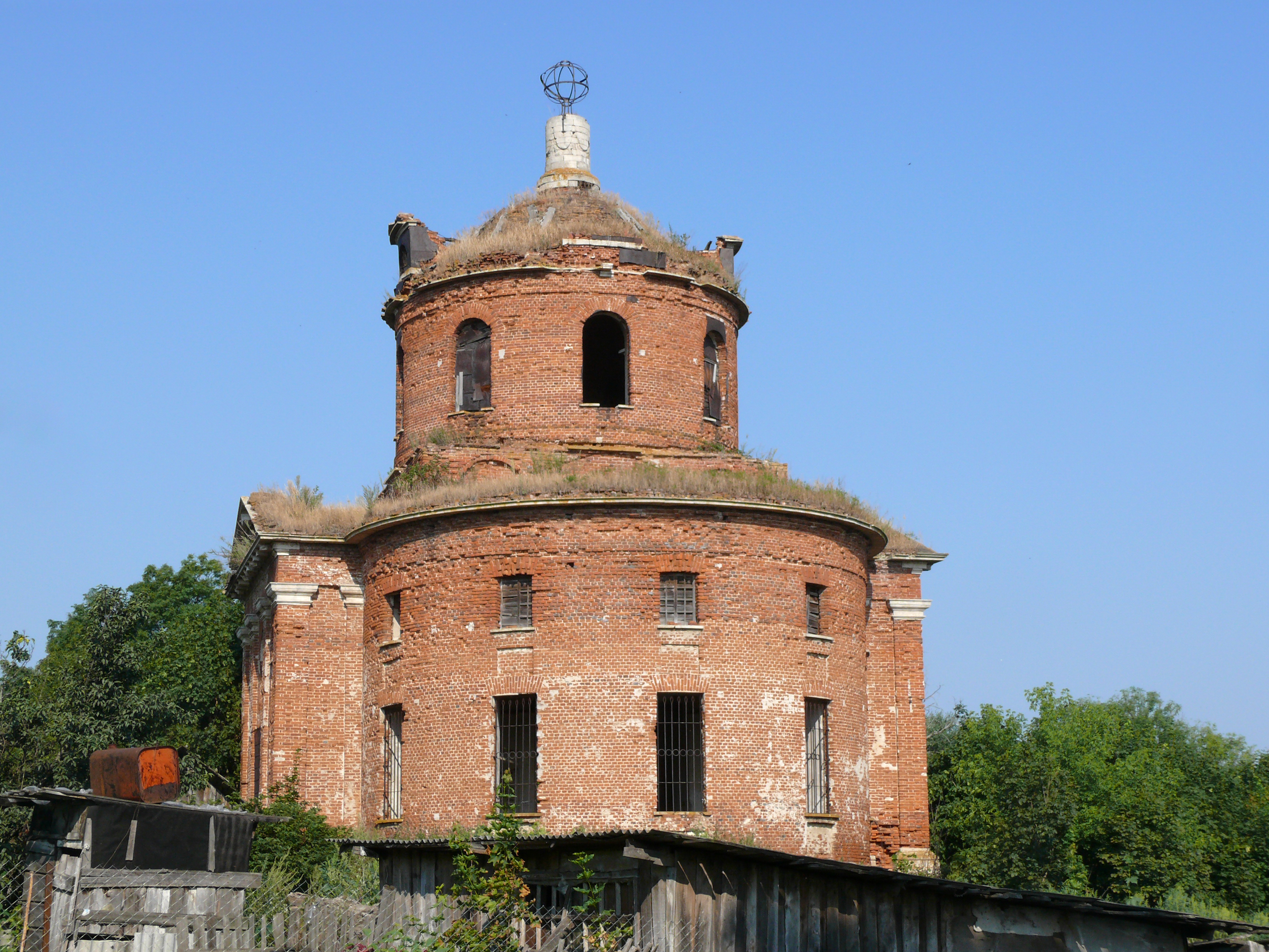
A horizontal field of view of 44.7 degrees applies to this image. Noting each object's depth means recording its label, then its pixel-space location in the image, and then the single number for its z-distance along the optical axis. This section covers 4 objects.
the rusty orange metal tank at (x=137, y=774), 20.64
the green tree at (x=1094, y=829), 31.27
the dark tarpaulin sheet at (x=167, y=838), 18.14
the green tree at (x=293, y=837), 23.48
